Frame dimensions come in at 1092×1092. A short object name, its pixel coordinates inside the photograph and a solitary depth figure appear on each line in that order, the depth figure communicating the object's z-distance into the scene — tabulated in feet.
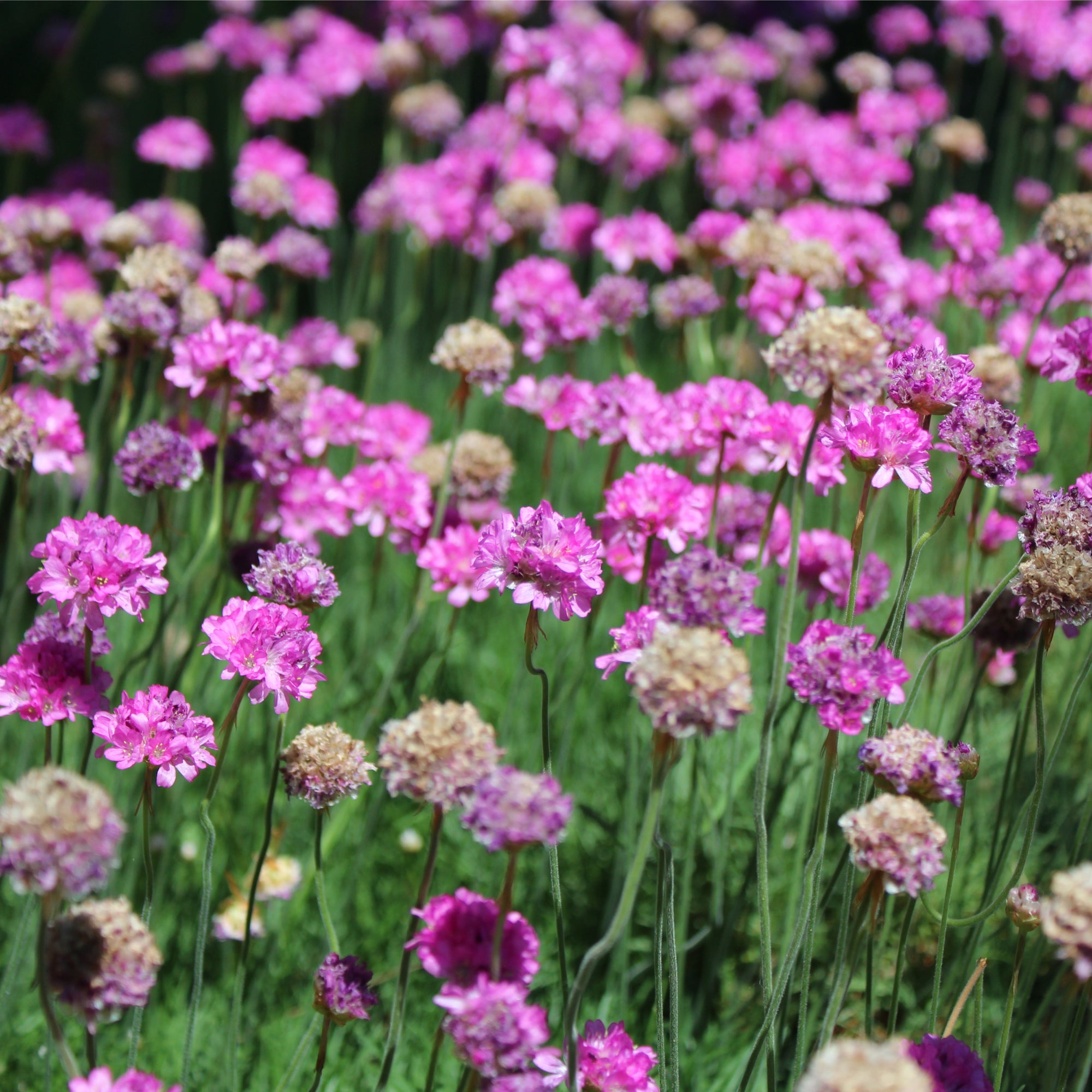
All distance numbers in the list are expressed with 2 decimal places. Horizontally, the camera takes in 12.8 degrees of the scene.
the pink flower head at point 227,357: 3.13
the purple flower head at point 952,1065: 2.80
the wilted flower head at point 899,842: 2.75
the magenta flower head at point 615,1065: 2.83
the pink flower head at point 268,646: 2.89
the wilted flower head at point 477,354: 3.22
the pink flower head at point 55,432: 3.21
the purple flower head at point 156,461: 3.10
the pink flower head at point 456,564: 3.19
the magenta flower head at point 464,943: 2.74
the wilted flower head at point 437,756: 2.71
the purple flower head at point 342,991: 2.84
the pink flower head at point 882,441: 2.89
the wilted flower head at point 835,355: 2.80
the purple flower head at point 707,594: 2.73
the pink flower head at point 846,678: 2.81
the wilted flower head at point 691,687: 2.67
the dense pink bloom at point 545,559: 2.85
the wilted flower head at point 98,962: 2.70
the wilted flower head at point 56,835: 2.65
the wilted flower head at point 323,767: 2.87
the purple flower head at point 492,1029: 2.68
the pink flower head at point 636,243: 4.22
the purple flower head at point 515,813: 2.68
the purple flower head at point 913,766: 2.79
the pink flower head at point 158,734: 2.90
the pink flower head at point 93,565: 2.90
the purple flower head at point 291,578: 2.96
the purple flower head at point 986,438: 2.89
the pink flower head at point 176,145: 4.76
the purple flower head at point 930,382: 2.89
